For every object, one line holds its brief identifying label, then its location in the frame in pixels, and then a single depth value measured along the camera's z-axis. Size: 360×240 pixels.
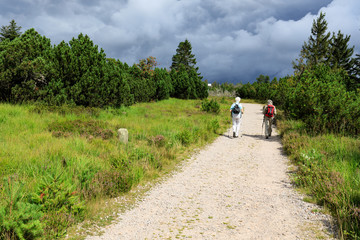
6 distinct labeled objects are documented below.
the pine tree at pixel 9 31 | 40.34
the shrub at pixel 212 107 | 19.59
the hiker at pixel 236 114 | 11.51
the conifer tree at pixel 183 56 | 57.59
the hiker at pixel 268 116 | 11.64
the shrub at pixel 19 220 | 2.75
